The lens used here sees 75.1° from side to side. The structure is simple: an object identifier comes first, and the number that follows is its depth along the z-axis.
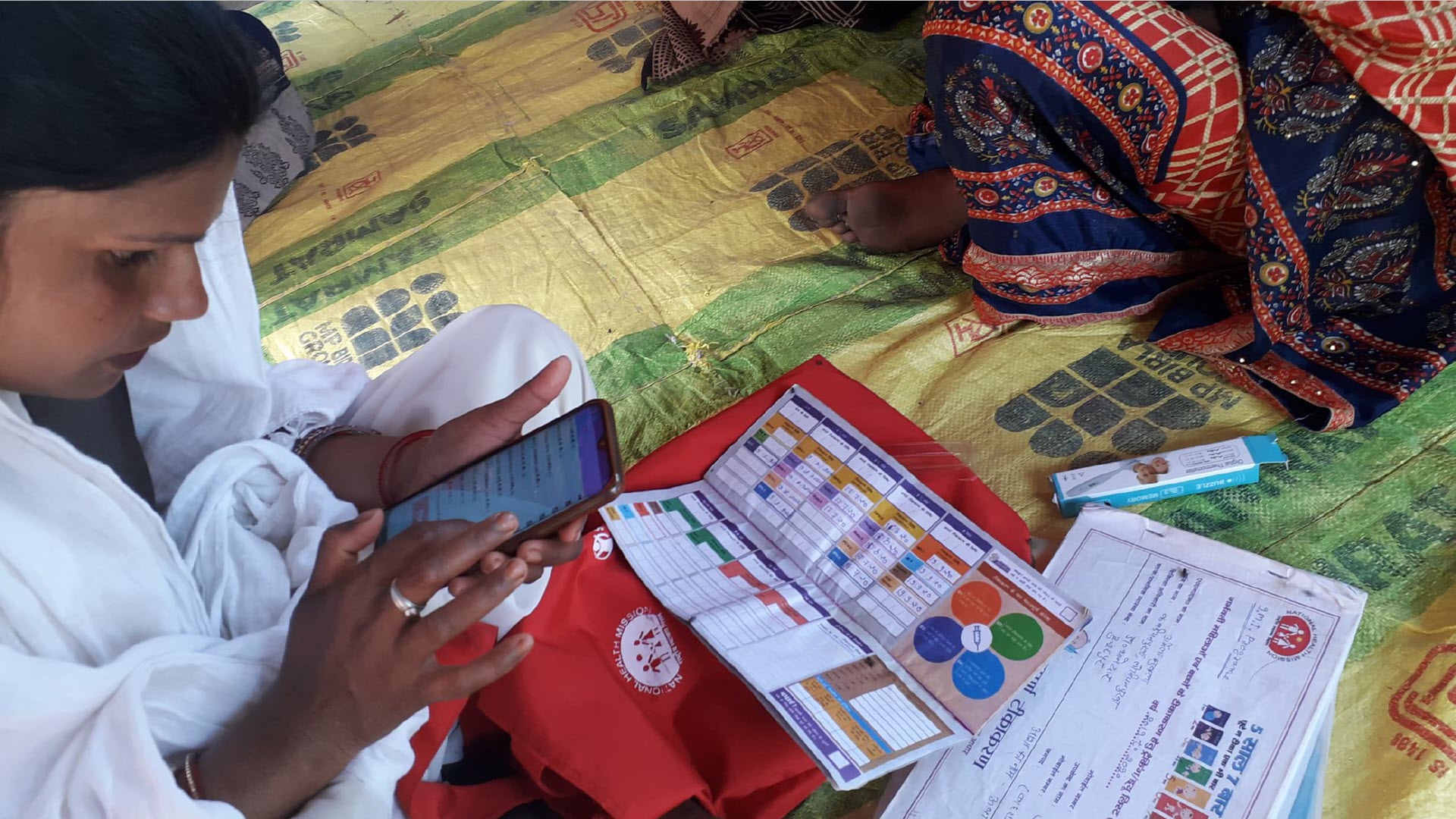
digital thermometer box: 0.91
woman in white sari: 0.43
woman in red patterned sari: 0.85
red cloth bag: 0.70
